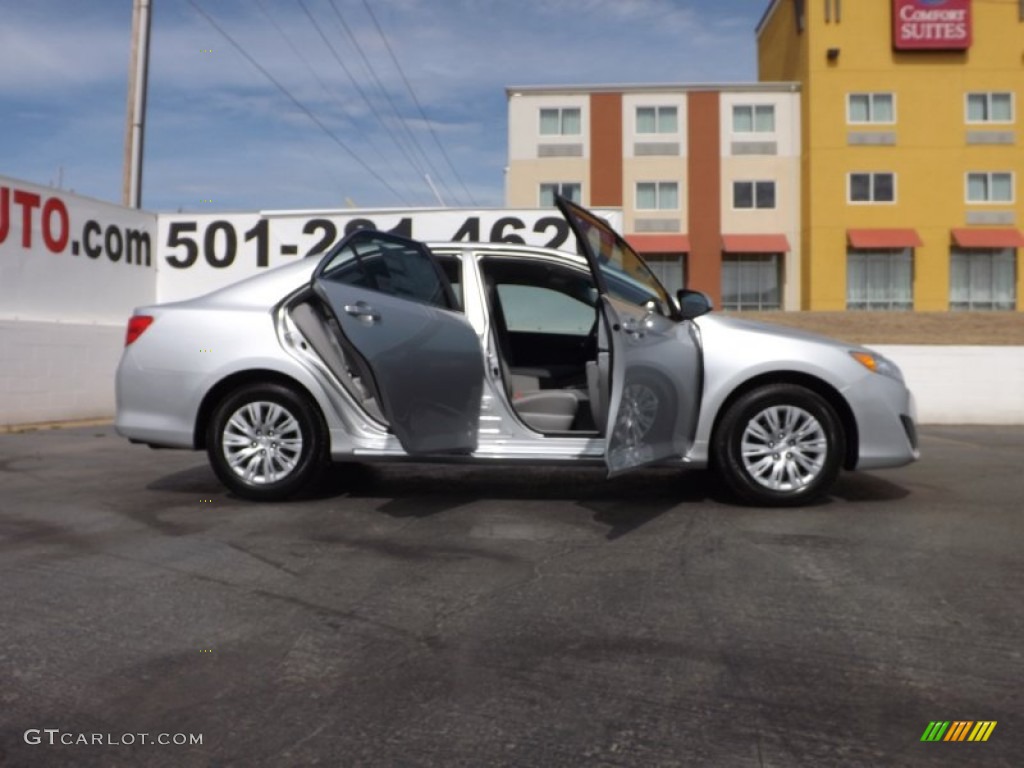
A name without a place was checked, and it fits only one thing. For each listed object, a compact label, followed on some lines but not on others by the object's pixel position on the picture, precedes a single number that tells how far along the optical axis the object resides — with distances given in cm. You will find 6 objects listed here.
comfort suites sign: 3541
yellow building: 3581
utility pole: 1742
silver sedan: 585
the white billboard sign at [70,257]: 1312
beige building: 3725
